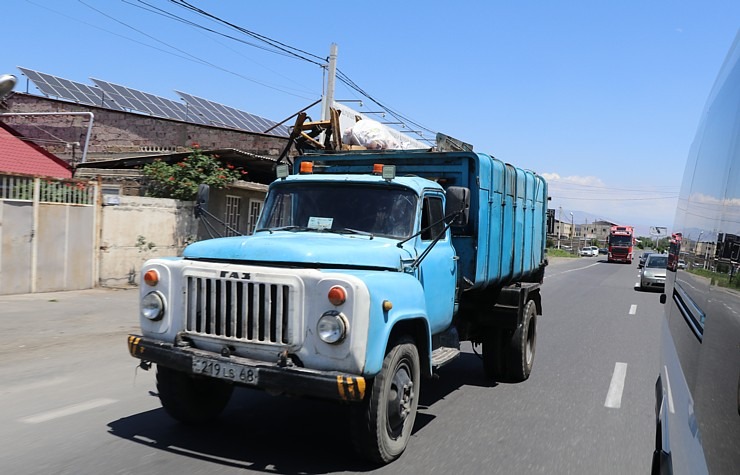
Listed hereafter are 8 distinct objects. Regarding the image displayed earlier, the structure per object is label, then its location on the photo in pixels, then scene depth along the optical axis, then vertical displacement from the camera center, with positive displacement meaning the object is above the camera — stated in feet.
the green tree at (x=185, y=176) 54.65 +3.61
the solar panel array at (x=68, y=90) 83.25 +16.24
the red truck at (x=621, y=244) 204.03 -1.79
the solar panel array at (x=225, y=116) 101.09 +16.92
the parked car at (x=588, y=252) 311.47 -7.38
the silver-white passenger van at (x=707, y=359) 5.18 -1.14
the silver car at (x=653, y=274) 79.71 -4.22
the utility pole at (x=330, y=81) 67.10 +14.94
